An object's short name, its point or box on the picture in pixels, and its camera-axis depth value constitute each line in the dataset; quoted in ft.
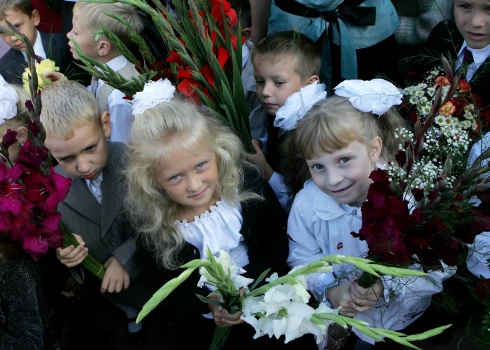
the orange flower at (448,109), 6.21
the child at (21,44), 10.52
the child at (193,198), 6.74
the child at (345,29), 8.44
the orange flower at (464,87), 6.33
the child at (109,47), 9.25
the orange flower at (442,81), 6.44
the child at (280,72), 8.33
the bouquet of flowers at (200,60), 6.85
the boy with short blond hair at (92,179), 7.32
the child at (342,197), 6.55
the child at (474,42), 7.41
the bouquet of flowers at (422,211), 4.47
